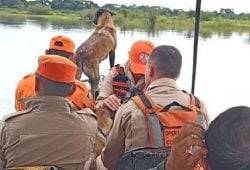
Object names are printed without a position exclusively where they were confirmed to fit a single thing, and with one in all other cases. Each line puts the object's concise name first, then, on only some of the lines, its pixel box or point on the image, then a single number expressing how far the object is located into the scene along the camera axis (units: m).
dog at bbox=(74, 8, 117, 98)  4.71
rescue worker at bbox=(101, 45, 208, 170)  2.25
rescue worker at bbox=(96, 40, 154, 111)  3.18
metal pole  2.47
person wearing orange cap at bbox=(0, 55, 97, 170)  2.24
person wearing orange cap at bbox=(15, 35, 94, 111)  2.96
